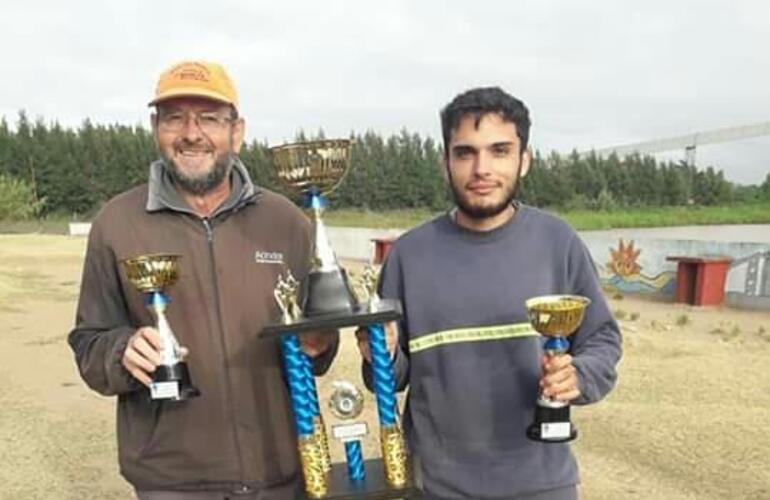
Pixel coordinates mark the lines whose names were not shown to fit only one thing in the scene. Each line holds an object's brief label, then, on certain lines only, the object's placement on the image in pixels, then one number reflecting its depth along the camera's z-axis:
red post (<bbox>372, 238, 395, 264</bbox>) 22.45
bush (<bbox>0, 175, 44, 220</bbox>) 52.81
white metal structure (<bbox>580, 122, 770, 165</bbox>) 99.25
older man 2.57
